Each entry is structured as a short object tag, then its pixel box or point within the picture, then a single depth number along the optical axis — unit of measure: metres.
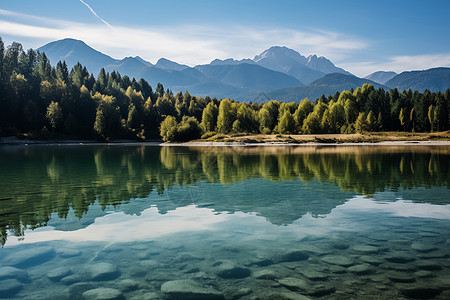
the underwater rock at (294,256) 11.60
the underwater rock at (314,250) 12.25
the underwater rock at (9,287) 9.20
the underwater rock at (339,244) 12.80
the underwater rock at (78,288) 9.16
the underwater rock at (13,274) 10.30
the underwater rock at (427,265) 10.56
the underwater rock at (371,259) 11.12
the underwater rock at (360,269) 10.36
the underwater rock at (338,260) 11.11
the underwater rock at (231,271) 10.33
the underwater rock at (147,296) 8.90
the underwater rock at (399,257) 11.20
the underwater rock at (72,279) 10.04
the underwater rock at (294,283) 9.38
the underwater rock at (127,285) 9.48
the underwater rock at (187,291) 8.93
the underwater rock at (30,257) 11.53
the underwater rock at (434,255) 11.62
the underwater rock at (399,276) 9.74
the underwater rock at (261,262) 11.18
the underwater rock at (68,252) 12.35
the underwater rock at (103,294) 8.98
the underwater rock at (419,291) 8.72
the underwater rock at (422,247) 12.29
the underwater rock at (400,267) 10.50
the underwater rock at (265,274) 10.15
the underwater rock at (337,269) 10.45
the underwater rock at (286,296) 8.77
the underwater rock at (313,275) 10.00
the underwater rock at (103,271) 10.31
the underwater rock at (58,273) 10.28
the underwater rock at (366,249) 12.27
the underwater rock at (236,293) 8.91
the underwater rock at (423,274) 10.02
